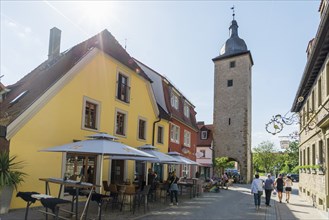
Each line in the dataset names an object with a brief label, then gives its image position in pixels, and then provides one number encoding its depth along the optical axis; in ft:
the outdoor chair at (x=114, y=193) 40.42
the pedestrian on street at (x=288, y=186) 62.59
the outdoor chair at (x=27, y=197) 29.30
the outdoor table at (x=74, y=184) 28.96
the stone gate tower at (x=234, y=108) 143.02
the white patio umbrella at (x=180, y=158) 61.56
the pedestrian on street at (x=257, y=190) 48.24
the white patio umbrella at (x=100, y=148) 33.63
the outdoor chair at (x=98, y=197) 31.35
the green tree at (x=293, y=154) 195.31
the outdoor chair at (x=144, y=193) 40.20
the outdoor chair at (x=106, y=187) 41.16
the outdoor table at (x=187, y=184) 59.88
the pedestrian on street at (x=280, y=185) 61.52
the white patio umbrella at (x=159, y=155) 51.60
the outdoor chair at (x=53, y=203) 26.35
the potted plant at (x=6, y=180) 33.96
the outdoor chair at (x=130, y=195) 39.28
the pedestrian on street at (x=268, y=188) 53.78
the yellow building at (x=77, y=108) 39.99
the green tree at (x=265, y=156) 243.68
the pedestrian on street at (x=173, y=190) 49.44
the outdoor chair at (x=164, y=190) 54.24
